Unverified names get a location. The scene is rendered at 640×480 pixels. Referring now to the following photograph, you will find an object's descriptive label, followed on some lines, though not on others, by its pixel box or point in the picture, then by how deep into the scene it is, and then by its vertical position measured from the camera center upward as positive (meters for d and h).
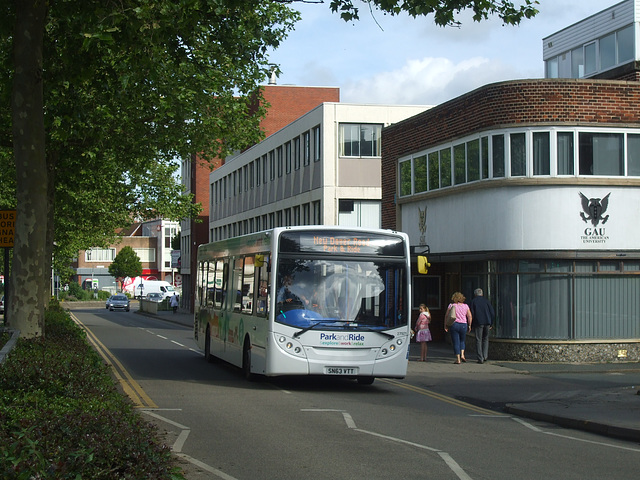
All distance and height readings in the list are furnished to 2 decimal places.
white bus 15.54 -0.19
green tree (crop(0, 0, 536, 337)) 11.66 +3.56
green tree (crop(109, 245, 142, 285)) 109.94 +3.18
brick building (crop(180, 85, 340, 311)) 63.03 +10.58
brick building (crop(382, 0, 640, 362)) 22.22 +1.86
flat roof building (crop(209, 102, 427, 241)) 41.94 +6.14
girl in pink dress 23.06 -0.99
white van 99.06 +0.35
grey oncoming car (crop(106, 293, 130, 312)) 77.19 -1.04
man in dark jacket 22.08 -0.65
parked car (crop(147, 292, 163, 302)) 90.44 -0.60
